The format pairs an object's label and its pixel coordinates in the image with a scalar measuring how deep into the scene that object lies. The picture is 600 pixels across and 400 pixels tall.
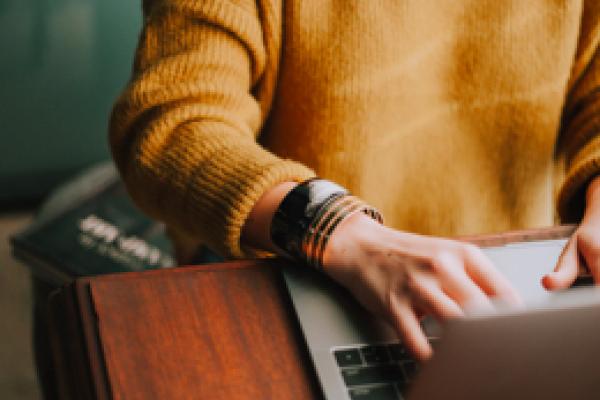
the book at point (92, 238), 1.37
